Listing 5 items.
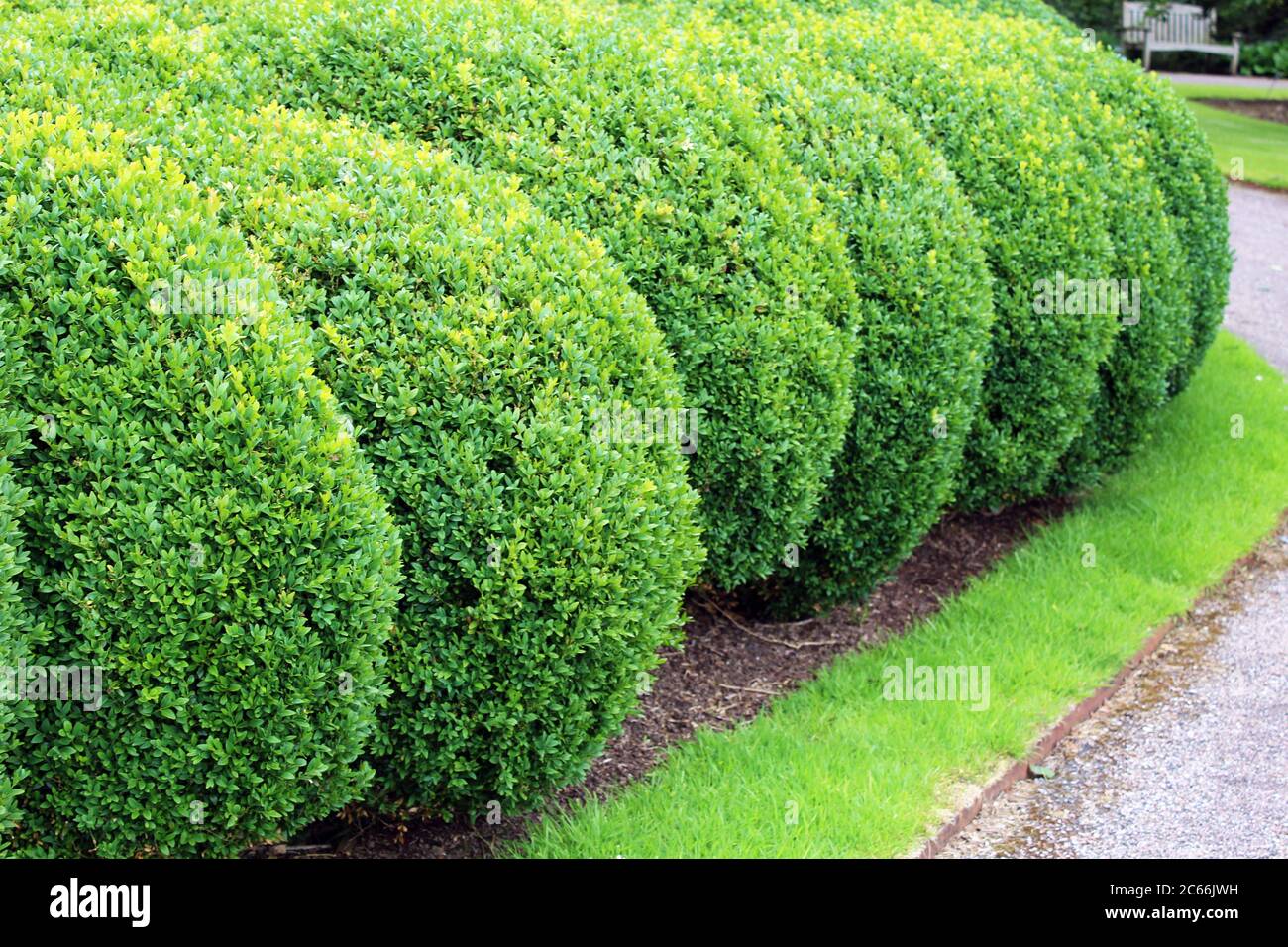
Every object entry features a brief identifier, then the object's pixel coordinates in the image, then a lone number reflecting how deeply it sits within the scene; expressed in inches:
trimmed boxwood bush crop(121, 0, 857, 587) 190.2
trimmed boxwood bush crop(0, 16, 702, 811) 148.6
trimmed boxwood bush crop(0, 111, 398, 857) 129.5
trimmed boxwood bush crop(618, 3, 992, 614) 215.8
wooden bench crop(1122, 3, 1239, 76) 1019.9
